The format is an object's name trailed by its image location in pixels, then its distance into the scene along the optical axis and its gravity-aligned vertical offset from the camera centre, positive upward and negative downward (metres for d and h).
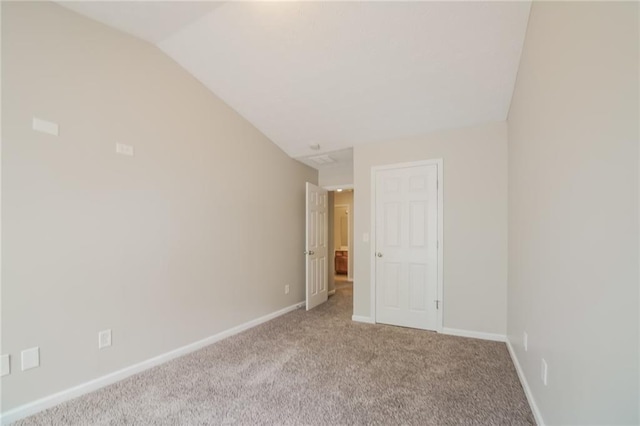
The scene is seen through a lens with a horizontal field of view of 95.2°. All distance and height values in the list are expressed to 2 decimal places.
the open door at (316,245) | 4.38 -0.50
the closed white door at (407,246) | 3.51 -0.40
